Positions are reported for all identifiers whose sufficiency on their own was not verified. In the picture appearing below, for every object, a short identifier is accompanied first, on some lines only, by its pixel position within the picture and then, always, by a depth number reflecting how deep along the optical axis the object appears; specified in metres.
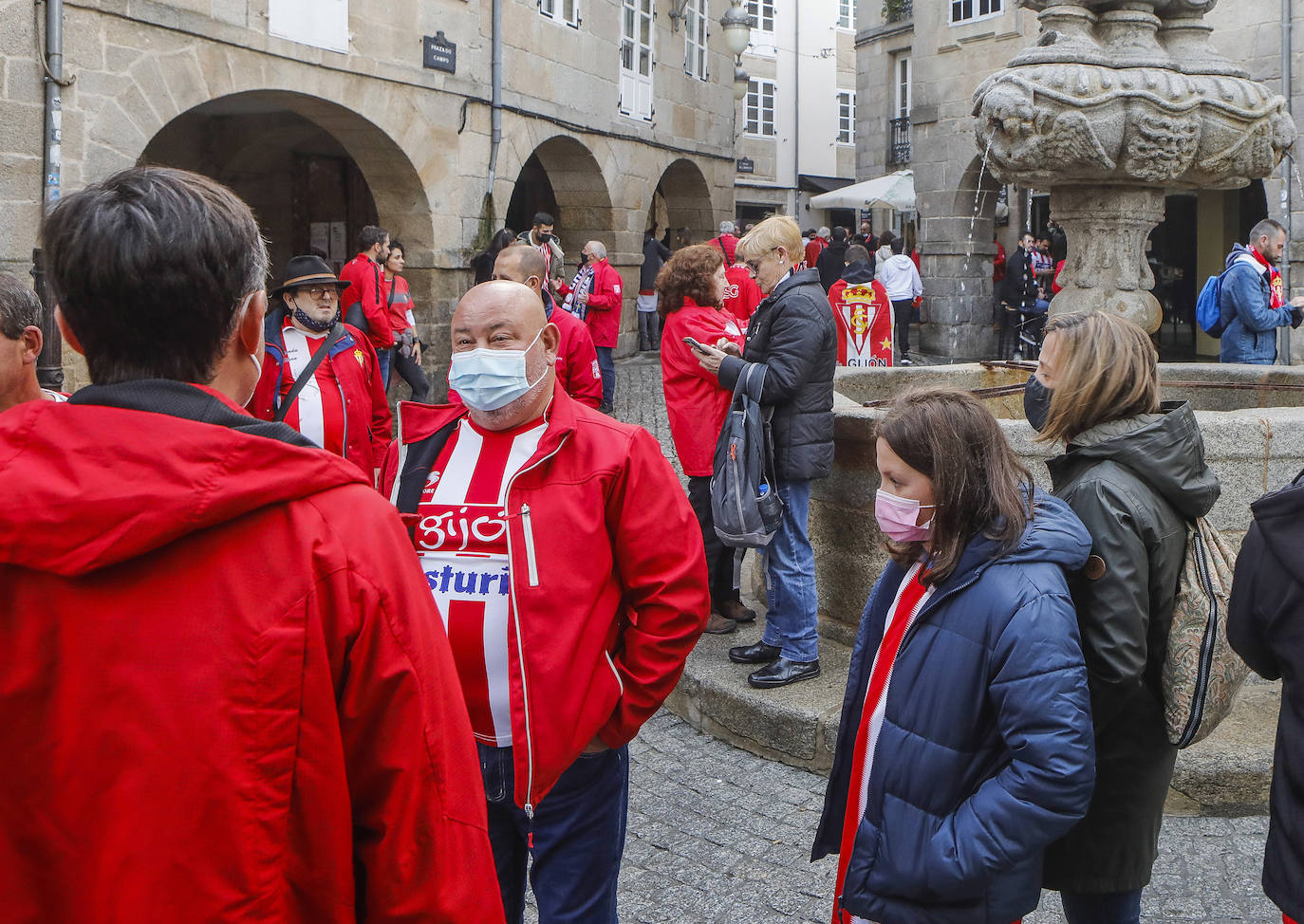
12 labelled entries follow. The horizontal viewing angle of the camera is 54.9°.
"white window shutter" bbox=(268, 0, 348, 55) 10.80
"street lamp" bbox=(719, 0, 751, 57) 19.17
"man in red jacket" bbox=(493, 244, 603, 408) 5.68
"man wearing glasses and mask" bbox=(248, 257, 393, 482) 4.99
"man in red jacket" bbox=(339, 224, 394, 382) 9.89
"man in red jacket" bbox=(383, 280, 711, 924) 2.42
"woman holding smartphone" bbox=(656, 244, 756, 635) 5.33
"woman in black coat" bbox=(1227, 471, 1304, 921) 2.03
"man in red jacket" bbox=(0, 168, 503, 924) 1.28
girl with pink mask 2.08
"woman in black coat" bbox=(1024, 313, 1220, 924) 2.44
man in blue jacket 7.27
